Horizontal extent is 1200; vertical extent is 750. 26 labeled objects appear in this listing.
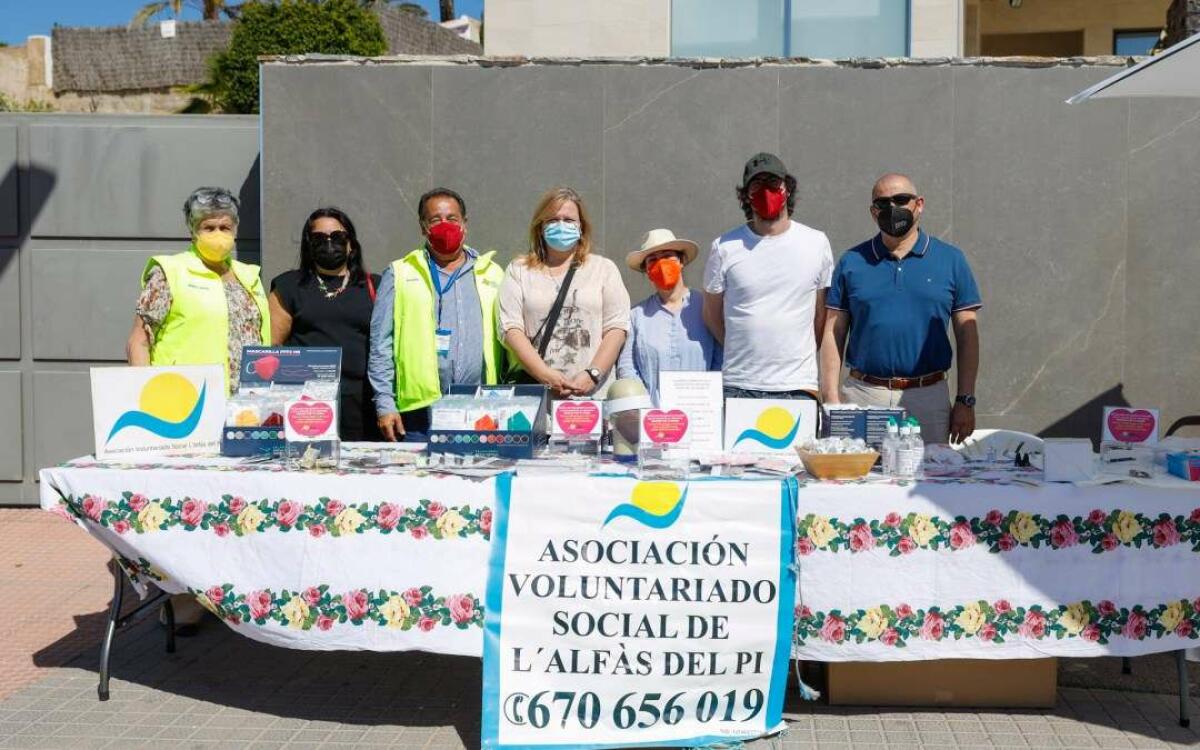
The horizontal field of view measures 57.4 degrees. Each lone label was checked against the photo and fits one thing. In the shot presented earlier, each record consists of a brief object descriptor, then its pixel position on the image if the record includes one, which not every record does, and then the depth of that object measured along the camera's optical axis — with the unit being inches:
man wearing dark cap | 189.0
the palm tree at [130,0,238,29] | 1074.7
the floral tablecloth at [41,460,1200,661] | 142.0
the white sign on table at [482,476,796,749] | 141.6
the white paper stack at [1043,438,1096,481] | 145.6
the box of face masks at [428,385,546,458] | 156.4
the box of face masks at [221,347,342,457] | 161.8
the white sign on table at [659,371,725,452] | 159.5
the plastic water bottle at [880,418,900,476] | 148.9
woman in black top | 197.6
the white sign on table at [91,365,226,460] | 159.3
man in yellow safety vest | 193.5
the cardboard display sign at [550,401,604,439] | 160.4
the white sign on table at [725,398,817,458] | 164.1
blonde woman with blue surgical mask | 192.7
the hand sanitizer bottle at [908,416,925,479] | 148.5
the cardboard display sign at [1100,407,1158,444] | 157.3
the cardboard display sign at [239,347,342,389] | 166.7
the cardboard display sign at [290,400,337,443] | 154.6
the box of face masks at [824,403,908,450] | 156.6
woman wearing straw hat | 198.4
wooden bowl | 145.4
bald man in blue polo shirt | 185.9
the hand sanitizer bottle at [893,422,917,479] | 147.9
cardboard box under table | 153.4
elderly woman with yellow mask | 186.2
